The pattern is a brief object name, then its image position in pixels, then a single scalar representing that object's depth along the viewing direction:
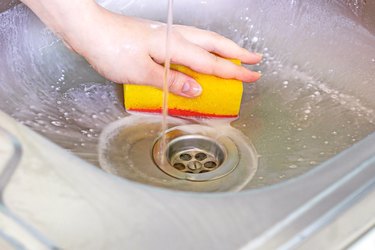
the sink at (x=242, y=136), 0.66
